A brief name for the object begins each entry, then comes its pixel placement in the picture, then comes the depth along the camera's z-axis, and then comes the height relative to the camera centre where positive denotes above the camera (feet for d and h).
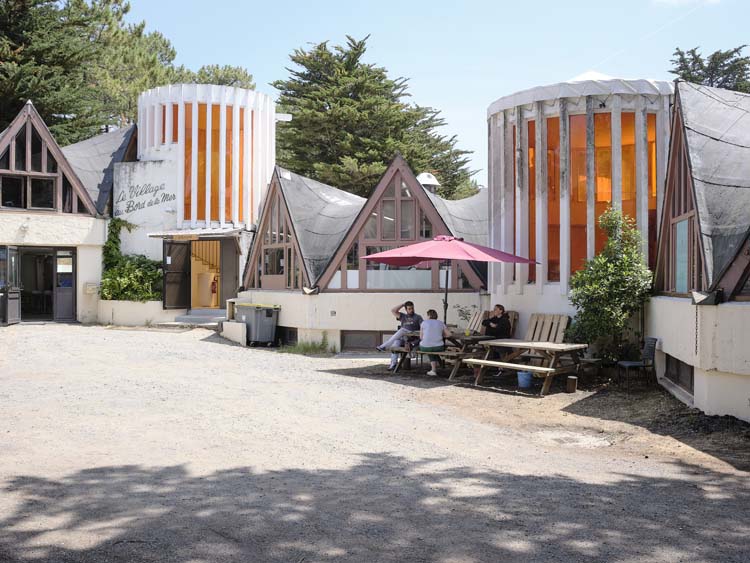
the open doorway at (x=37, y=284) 81.15 -0.06
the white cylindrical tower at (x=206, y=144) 83.35 +15.92
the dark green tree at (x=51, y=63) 96.12 +29.60
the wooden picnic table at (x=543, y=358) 37.50 -3.95
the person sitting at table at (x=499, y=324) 46.09 -2.43
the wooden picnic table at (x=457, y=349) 42.86 -3.90
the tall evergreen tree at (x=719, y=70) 122.33 +35.90
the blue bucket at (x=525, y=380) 39.07 -4.99
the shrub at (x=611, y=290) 39.37 -0.25
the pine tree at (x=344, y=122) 112.16 +25.09
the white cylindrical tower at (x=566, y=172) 44.68 +7.17
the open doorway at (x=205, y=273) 95.81 +1.45
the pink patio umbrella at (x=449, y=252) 42.47 +1.90
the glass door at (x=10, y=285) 73.15 -0.16
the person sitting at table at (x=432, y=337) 44.57 -3.15
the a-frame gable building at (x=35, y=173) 77.71 +11.69
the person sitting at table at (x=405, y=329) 46.62 -2.87
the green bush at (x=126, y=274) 78.74 +1.05
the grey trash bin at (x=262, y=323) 61.52 -3.21
